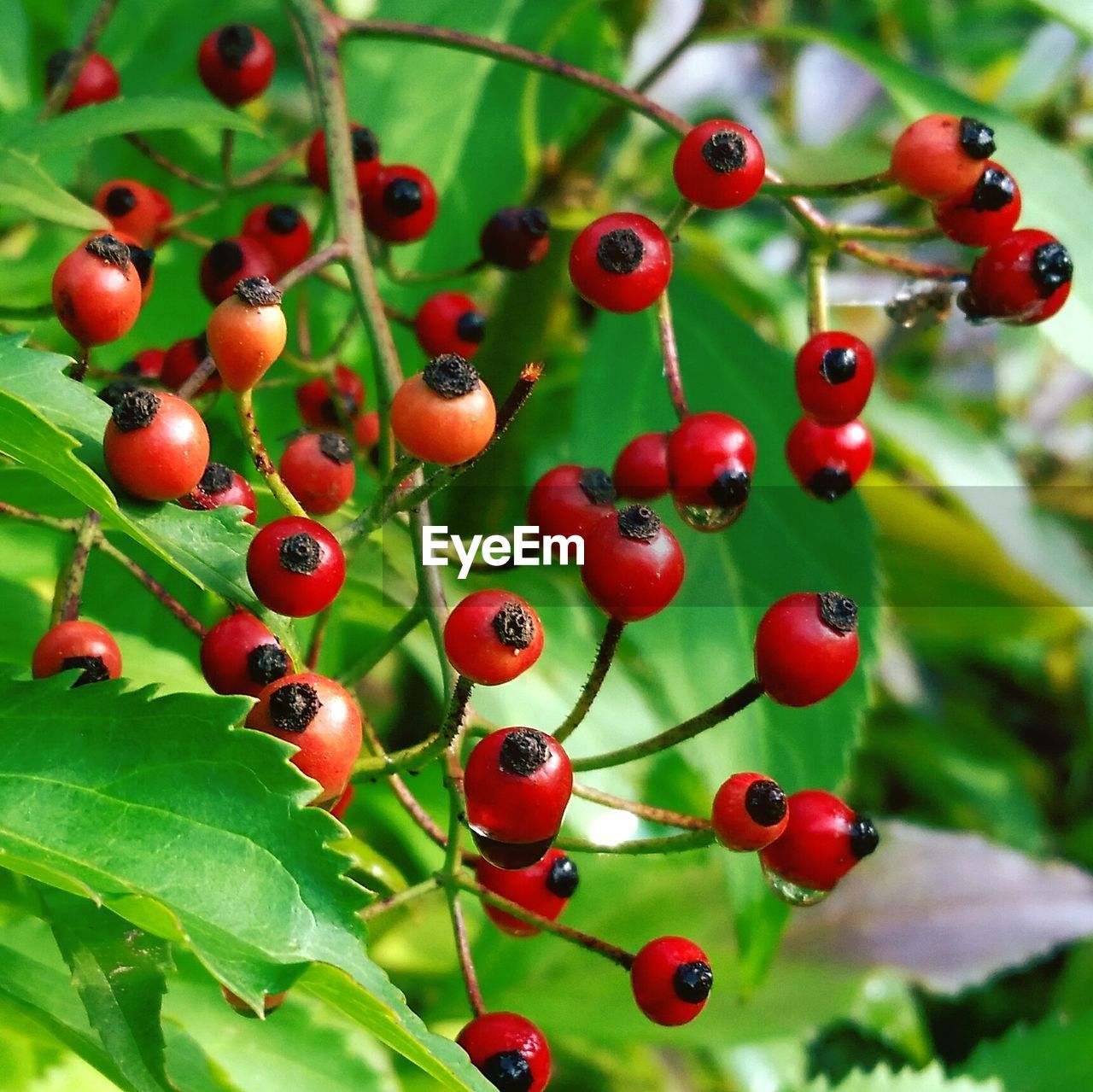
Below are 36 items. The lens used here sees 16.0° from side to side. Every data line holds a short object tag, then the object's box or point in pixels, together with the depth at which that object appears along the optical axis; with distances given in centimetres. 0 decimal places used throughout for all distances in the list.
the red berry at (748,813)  26
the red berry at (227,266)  29
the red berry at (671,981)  26
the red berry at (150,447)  25
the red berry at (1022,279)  29
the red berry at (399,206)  30
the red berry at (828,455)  29
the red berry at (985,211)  29
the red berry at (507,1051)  26
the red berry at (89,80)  31
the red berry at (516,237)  30
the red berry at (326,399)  31
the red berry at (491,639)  25
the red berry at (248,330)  26
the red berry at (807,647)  26
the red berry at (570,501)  28
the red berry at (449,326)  30
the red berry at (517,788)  25
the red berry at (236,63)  31
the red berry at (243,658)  26
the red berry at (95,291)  27
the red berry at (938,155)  29
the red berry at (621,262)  28
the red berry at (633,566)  26
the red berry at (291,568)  26
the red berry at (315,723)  25
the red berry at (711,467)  28
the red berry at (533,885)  27
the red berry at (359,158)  30
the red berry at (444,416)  25
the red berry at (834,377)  29
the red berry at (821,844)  26
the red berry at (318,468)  27
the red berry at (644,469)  29
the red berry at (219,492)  26
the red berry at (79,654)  27
